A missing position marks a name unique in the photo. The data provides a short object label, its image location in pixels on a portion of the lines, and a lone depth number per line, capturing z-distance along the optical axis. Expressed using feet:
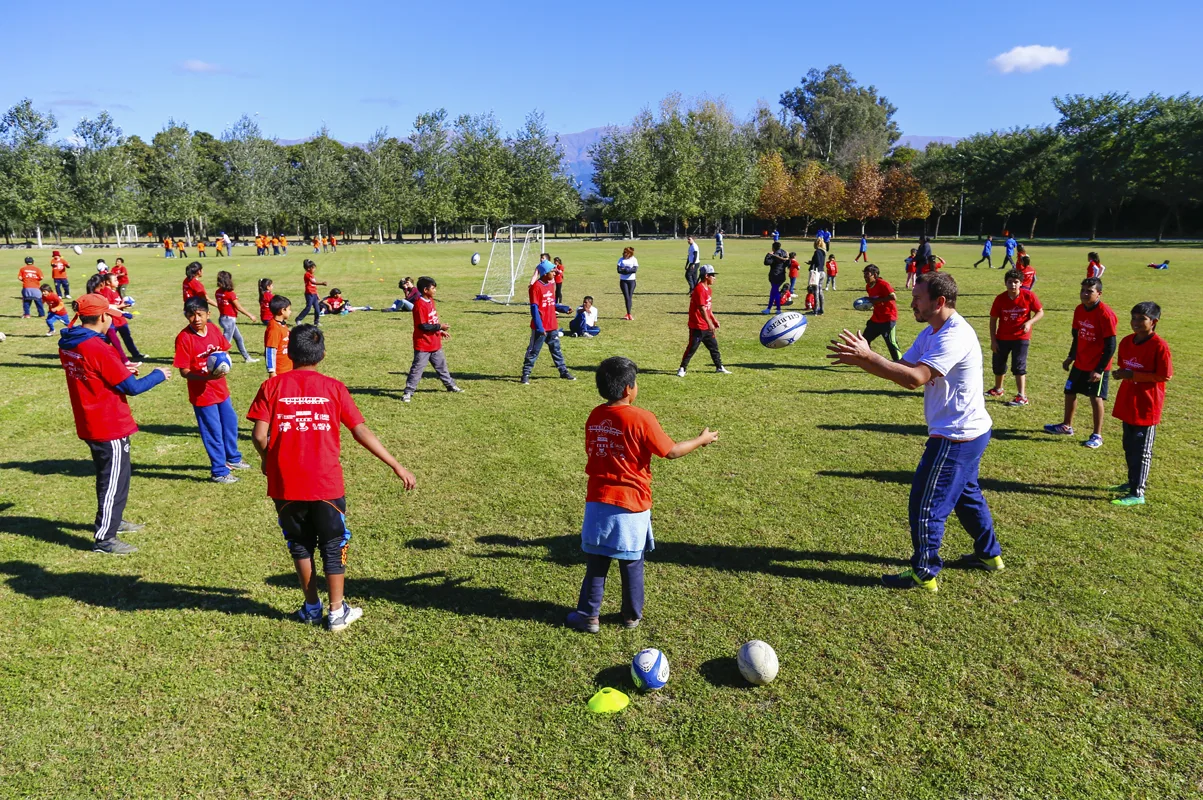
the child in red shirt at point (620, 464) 16.42
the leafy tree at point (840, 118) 327.06
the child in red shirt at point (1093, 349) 30.19
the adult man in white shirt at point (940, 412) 17.52
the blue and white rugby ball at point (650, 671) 15.56
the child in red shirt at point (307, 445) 16.52
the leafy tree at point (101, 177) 240.73
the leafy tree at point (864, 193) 266.98
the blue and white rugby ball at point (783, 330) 28.68
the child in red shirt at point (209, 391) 26.63
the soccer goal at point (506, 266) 91.26
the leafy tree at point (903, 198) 261.24
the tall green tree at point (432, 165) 265.13
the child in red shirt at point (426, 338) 39.24
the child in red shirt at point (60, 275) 85.35
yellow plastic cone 15.16
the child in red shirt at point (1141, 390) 24.25
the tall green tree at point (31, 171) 224.94
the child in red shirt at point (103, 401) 21.74
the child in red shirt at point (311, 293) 61.11
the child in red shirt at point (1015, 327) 36.37
